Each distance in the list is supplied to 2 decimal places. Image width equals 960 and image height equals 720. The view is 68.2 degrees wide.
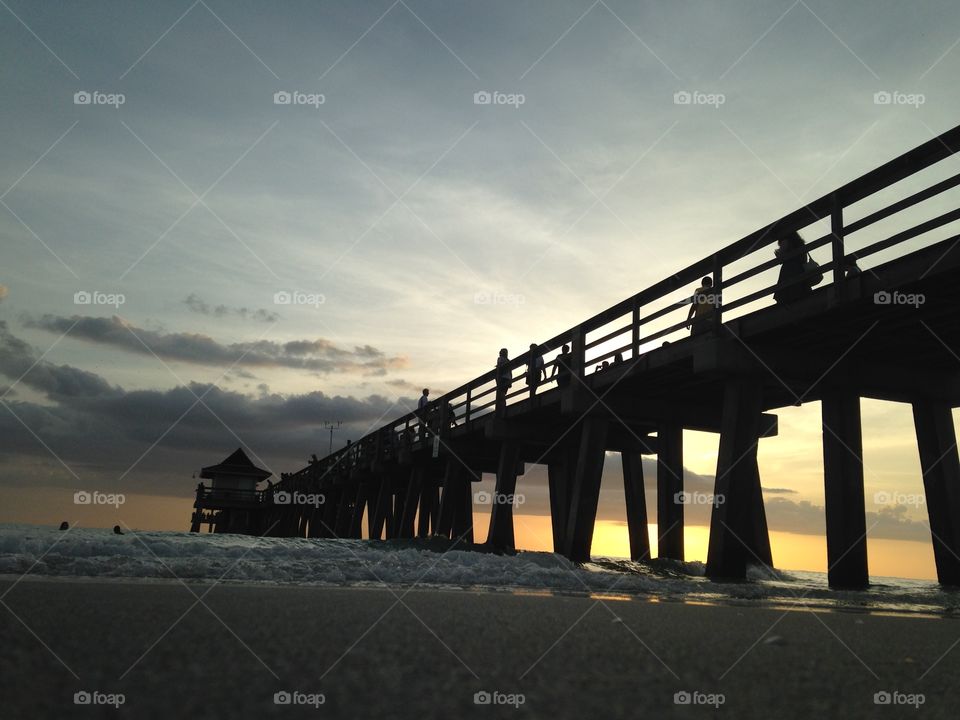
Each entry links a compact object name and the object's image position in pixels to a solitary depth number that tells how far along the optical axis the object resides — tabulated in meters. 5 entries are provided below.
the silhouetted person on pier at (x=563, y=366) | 15.40
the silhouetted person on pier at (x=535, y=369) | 16.51
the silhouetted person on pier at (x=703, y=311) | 10.88
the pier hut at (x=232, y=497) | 53.31
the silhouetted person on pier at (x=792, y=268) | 9.24
